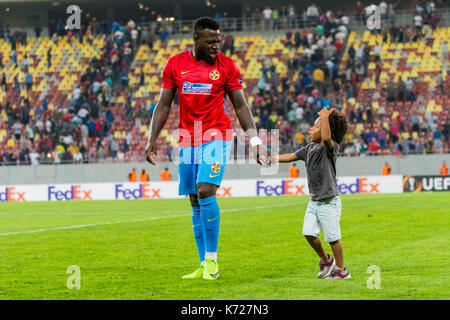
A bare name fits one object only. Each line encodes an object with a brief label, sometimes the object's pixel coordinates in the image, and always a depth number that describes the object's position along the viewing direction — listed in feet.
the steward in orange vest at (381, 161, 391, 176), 115.55
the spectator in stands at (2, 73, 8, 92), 137.16
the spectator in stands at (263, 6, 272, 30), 143.33
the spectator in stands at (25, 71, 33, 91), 137.82
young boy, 26.55
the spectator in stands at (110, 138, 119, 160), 121.80
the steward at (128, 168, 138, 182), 118.73
